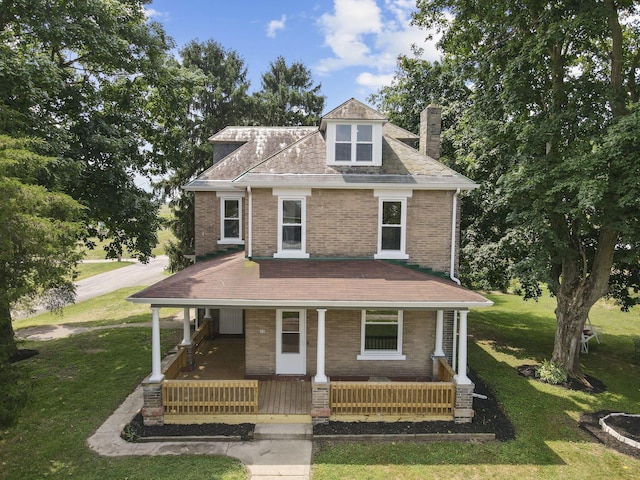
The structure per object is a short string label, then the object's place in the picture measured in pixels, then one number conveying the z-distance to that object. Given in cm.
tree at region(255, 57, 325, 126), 3488
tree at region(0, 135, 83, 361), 709
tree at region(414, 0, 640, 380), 1146
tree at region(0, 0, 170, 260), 1309
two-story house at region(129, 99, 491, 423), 1231
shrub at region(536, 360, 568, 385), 1370
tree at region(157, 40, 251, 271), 2722
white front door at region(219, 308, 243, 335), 1769
